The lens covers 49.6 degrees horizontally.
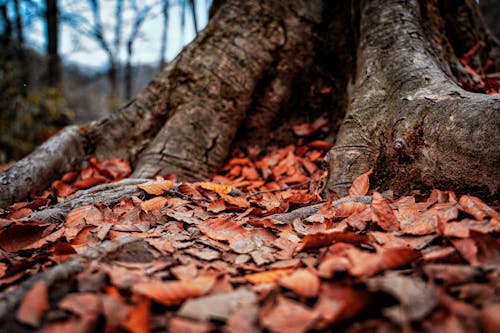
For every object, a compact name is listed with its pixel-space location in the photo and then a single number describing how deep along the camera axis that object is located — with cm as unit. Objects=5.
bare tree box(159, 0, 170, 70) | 1125
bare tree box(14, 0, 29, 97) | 439
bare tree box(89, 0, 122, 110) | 853
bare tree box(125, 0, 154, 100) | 989
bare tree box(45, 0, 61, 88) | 579
